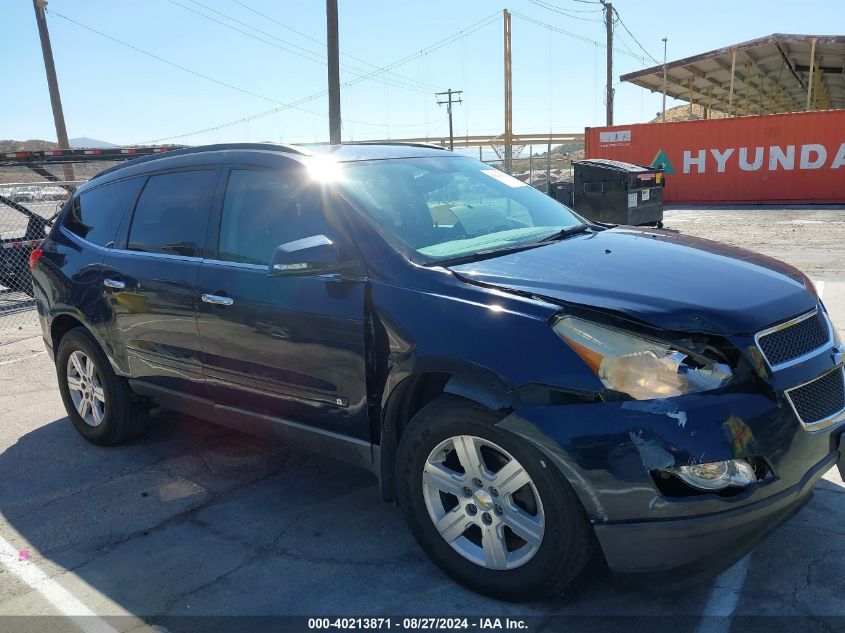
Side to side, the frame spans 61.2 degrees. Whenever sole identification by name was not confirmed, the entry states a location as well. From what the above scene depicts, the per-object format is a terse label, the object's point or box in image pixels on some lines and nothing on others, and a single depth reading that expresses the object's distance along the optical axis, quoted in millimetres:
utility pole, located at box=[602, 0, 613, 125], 35594
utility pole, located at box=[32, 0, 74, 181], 21312
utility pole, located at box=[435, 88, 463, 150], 55316
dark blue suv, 2373
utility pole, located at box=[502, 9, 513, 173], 39625
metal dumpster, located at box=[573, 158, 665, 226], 13609
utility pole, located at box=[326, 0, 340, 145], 16578
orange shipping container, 20422
